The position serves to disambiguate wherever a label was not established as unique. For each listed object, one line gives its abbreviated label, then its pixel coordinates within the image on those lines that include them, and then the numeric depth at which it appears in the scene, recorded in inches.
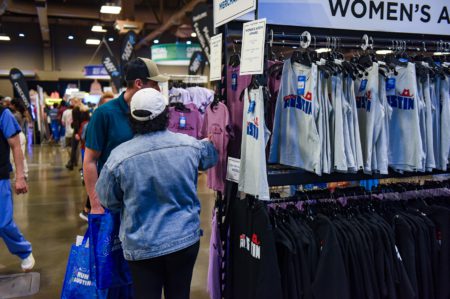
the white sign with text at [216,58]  102.7
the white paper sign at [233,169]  97.4
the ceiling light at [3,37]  657.2
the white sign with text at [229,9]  88.1
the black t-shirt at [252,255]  84.8
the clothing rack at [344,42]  97.7
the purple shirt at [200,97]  239.5
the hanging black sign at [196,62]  362.6
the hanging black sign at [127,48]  339.6
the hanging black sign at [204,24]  264.4
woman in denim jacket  80.0
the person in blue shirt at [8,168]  142.6
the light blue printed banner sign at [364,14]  103.7
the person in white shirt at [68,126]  492.1
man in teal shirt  101.5
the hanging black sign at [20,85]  560.4
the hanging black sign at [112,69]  379.9
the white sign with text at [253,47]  84.4
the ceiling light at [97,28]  556.6
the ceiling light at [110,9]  412.5
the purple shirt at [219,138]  101.9
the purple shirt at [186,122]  229.0
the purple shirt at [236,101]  101.2
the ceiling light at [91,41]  693.0
